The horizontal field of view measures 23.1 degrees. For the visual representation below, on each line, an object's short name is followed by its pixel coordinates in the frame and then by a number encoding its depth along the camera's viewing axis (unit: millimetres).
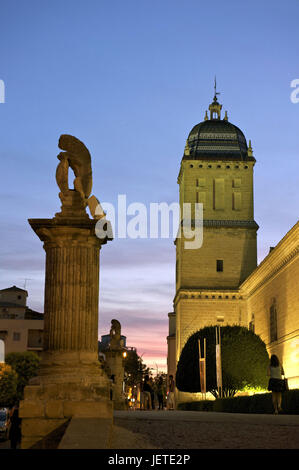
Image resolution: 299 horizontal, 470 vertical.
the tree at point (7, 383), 69000
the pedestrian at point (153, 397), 32938
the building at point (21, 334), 92188
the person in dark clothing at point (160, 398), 37344
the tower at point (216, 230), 60094
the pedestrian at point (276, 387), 18469
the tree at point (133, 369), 88700
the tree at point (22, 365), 75806
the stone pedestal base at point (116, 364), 29516
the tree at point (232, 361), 43750
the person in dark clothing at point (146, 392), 28188
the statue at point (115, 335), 30062
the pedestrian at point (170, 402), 40050
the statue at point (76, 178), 11805
